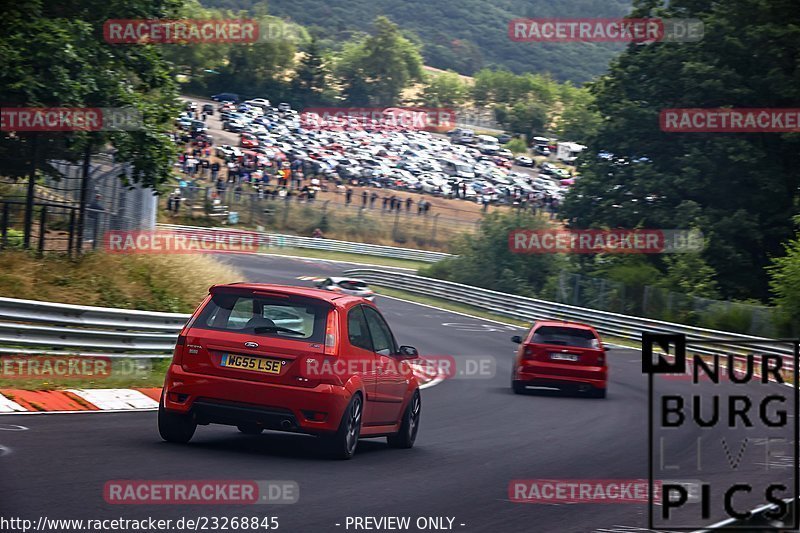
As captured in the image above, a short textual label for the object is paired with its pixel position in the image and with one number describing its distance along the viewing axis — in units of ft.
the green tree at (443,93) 469.65
